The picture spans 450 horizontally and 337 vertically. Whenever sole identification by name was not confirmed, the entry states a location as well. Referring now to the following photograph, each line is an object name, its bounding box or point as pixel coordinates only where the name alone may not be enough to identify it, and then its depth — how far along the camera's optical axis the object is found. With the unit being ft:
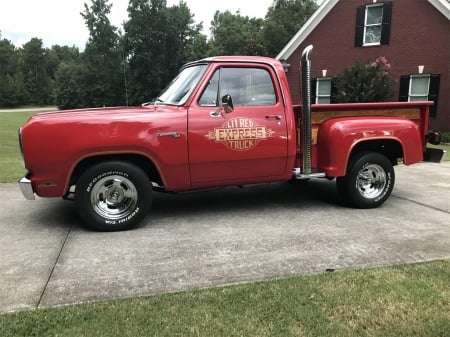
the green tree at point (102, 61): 176.35
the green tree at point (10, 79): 243.40
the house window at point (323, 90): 68.18
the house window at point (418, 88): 59.06
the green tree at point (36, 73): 269.44
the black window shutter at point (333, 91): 63.36
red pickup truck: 15.75
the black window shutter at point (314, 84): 69.26
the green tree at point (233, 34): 206.80
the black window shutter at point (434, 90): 58.49
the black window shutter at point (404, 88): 61.16
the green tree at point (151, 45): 163.12
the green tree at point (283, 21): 167.02
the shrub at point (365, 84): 54.75
